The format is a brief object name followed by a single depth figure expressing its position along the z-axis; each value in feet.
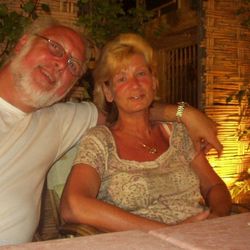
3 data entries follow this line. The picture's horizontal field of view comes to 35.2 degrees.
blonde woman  5.65
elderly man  5.70
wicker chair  6.72
